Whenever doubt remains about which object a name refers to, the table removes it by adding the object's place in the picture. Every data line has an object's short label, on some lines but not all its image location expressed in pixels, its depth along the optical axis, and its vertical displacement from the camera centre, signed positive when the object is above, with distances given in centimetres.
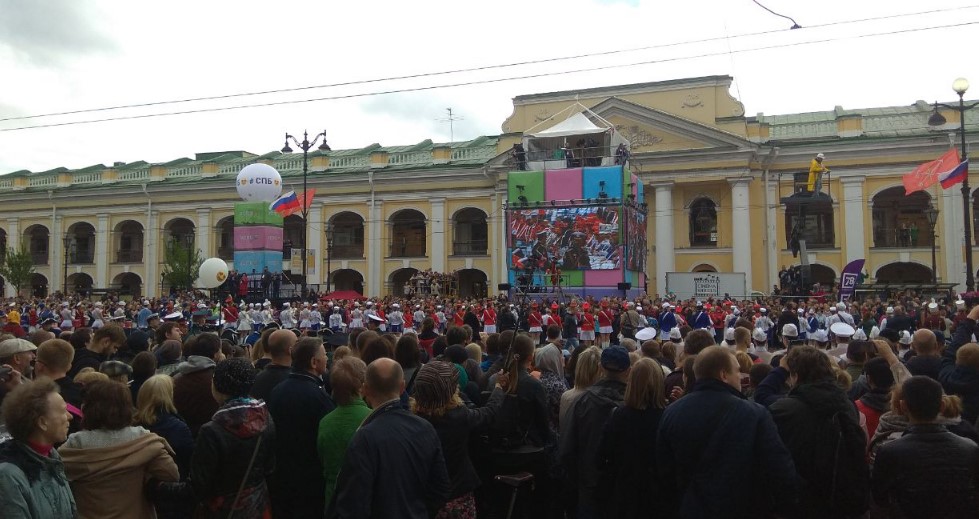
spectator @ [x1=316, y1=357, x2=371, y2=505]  460 -86
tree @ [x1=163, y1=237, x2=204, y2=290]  4575 +127
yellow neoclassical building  3909 +489
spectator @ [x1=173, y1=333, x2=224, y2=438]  538 -79
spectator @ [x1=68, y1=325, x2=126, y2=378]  771 -62
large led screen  3453 +191
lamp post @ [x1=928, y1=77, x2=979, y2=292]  2069 +252
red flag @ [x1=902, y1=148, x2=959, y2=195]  2534 +356
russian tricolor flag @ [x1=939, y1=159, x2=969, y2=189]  2342 +314
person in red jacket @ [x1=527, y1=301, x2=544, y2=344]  2388 -147
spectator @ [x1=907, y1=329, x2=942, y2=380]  668 -79
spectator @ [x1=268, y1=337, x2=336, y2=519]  489 -113
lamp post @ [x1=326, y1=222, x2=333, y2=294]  4335 +256
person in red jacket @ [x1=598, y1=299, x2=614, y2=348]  2533 -155
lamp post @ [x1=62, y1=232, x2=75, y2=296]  4884 +283
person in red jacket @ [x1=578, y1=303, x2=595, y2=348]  2444 -169
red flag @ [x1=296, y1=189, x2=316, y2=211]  3234 +443
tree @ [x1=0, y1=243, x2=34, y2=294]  5075 +126
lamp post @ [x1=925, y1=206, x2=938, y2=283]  2975 +231
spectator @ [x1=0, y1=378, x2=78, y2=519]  344 -79
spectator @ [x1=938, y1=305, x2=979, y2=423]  574 -86
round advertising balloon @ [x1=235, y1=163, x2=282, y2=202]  2747 +372
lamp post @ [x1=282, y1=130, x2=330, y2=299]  2966 +558
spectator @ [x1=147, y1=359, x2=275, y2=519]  421 -106
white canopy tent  3628 +678
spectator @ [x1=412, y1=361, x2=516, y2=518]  477 -93
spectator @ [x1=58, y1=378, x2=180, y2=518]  399 -94
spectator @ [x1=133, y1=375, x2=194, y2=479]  464 -85
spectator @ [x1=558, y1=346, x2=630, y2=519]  510 -106
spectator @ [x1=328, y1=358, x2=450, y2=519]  398 -101
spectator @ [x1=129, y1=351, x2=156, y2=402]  598 -66
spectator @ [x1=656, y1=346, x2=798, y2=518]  413 -99
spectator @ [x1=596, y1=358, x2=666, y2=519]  484 -108
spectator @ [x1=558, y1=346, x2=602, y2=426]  553 -74
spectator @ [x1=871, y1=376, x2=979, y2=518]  420 -112
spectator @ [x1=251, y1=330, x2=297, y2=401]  554 -64
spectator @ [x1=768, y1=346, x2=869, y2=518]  441 -105
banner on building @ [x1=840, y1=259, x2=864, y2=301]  2467 -21
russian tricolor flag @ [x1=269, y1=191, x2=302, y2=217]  3378 +362
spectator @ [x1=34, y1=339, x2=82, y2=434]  555 -60
